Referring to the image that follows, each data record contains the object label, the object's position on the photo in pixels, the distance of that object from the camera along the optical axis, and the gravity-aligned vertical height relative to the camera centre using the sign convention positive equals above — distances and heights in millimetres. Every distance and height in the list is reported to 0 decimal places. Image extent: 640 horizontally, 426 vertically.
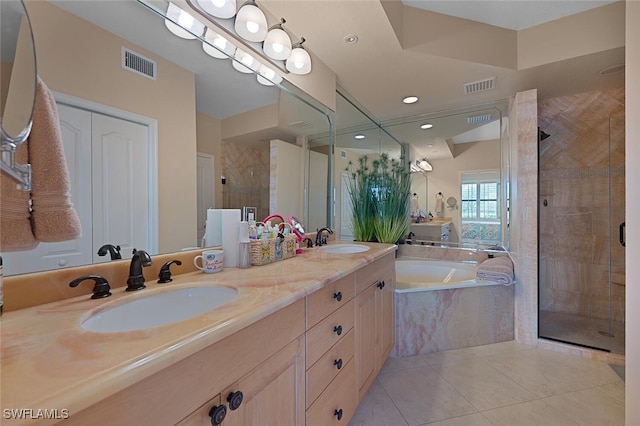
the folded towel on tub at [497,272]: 2357 -553
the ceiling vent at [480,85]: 2310 +1124
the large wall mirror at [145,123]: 856 +371
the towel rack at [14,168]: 566 +101
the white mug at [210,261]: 1132 -214
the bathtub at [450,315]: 2217 -912
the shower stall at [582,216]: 2480 -61
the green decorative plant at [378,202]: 2789 +98
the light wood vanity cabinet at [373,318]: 1465 -675
